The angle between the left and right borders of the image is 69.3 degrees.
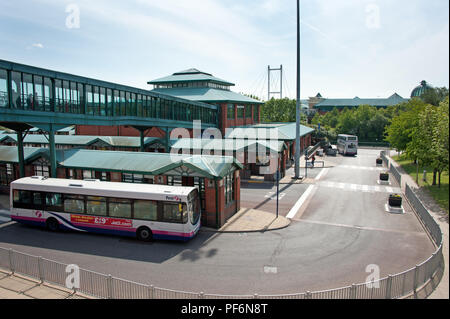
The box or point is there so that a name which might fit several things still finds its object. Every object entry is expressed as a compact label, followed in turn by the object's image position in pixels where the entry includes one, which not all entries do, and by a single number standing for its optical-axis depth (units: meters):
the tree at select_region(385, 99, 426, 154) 40.55
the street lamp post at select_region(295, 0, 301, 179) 35.44
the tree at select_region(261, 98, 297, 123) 95.06
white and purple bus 16.34
